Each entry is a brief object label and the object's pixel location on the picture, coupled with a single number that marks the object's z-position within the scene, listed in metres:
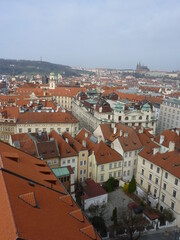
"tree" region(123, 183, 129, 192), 45.88
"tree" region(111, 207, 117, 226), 34.58
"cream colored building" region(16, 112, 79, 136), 65.62
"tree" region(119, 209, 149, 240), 32.06
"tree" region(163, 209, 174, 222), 36.97
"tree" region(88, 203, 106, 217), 37.28
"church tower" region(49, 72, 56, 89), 150.16
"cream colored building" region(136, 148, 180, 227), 37.97
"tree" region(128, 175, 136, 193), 44.75
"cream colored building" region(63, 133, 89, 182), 46.59
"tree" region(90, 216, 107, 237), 33.12
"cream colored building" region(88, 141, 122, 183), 46.17
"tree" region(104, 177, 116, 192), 45.47
